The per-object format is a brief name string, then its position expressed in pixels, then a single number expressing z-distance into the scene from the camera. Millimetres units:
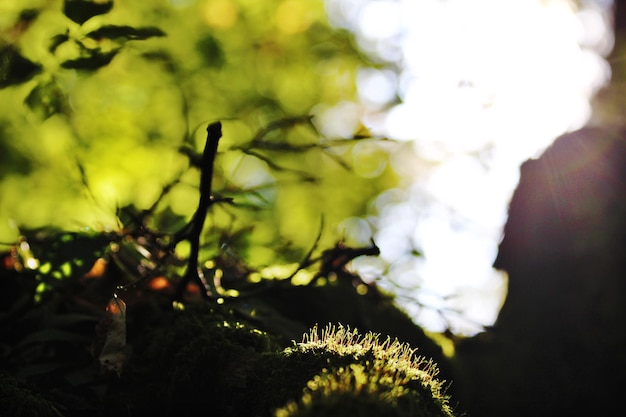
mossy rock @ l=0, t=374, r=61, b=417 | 1011
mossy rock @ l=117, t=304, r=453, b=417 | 968
